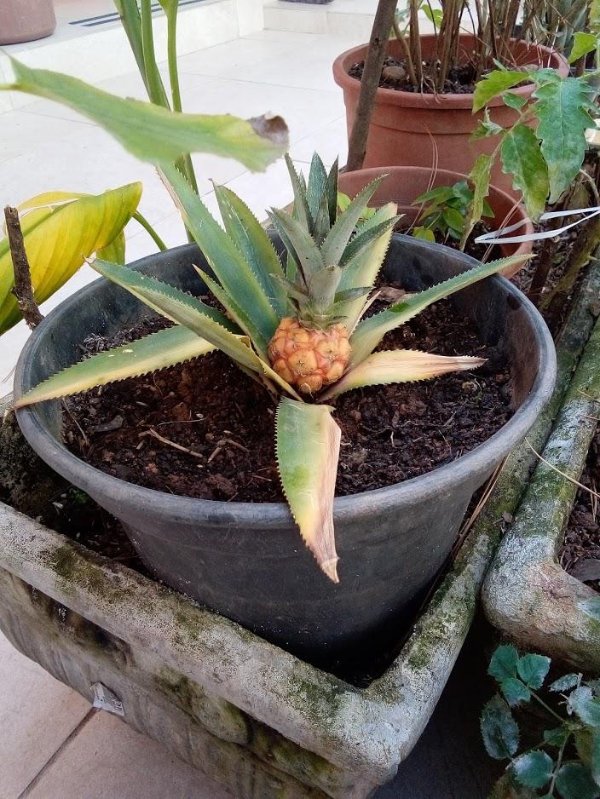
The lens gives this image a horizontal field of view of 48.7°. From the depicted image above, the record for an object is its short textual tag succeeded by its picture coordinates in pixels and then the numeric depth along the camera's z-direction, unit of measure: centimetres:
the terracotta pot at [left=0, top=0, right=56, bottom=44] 298
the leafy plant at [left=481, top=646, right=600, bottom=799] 56
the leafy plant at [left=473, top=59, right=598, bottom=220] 68
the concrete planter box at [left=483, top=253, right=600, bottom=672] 61
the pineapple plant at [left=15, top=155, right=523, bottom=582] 58
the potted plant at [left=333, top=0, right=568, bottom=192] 119
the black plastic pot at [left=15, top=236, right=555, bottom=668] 51
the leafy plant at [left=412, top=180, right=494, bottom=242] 99
